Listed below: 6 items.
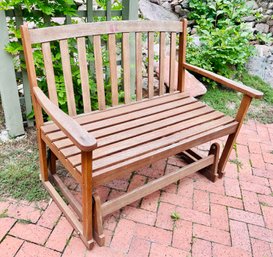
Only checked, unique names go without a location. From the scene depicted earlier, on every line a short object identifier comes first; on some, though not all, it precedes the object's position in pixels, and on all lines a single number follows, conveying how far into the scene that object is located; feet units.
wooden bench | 4.88
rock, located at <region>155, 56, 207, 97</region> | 10.50
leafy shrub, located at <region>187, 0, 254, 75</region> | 11.55
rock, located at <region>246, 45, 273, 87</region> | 12.76
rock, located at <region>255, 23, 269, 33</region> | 16.26
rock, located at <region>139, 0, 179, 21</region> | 14.54
